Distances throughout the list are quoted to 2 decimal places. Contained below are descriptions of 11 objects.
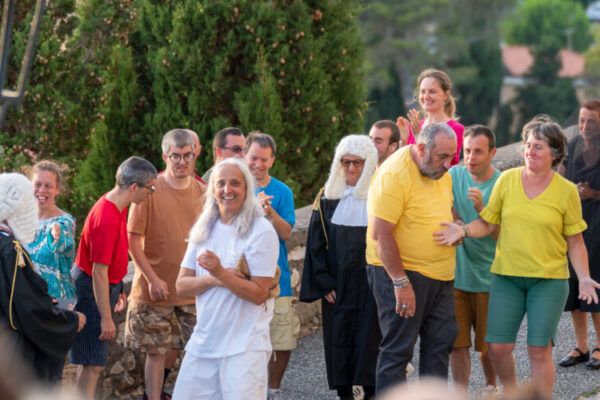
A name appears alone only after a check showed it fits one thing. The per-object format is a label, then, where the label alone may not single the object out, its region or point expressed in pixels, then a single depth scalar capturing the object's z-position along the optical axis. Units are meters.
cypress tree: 22.92
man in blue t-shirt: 14.47
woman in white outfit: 11.16
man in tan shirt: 14.13
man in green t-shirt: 13.98
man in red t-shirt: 13.15
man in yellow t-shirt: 12.55
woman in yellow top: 13.07
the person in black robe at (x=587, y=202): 16.28
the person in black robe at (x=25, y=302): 10.62
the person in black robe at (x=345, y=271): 14.48
